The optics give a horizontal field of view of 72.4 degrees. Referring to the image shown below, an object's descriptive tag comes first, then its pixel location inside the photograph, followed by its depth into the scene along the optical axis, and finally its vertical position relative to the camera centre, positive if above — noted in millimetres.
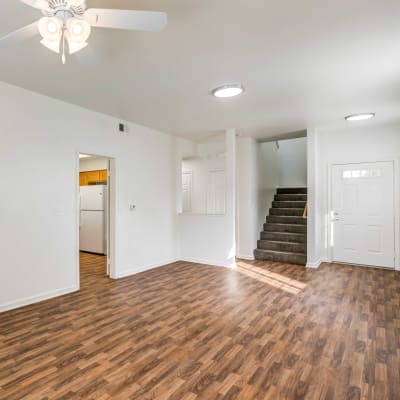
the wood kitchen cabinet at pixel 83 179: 7852 +679
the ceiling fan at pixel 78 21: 1531 +1055
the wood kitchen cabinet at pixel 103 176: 7418 +725
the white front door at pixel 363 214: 5035 -232
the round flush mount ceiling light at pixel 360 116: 4312 +1369
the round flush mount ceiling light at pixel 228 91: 3229 +1357
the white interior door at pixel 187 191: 7384 +305
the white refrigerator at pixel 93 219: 6812 -417
